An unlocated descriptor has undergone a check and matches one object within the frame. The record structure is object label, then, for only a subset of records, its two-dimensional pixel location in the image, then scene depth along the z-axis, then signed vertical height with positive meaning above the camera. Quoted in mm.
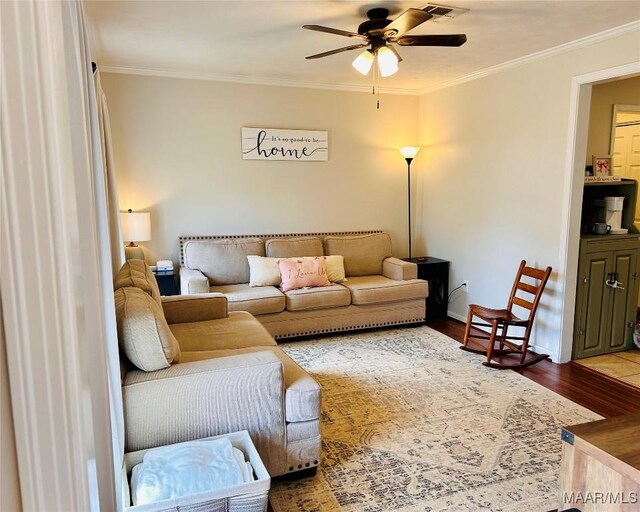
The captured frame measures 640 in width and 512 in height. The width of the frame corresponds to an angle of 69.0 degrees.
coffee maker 3927 -162
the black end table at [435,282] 4984 -950
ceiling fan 2559 +903
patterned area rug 2148 -1365
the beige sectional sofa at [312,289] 4129 -860
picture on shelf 4137 +248
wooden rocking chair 3648 -997
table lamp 4117 -294
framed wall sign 4742 +517
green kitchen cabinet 3789 -829
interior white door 5082 +451
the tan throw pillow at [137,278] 2494 -468
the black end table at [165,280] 4246 -776
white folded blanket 1682 -1028
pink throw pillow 4285 -736
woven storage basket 1623 -1073
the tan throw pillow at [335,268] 4605 -733
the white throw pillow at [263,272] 4379 -726
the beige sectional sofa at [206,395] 1938 -870
